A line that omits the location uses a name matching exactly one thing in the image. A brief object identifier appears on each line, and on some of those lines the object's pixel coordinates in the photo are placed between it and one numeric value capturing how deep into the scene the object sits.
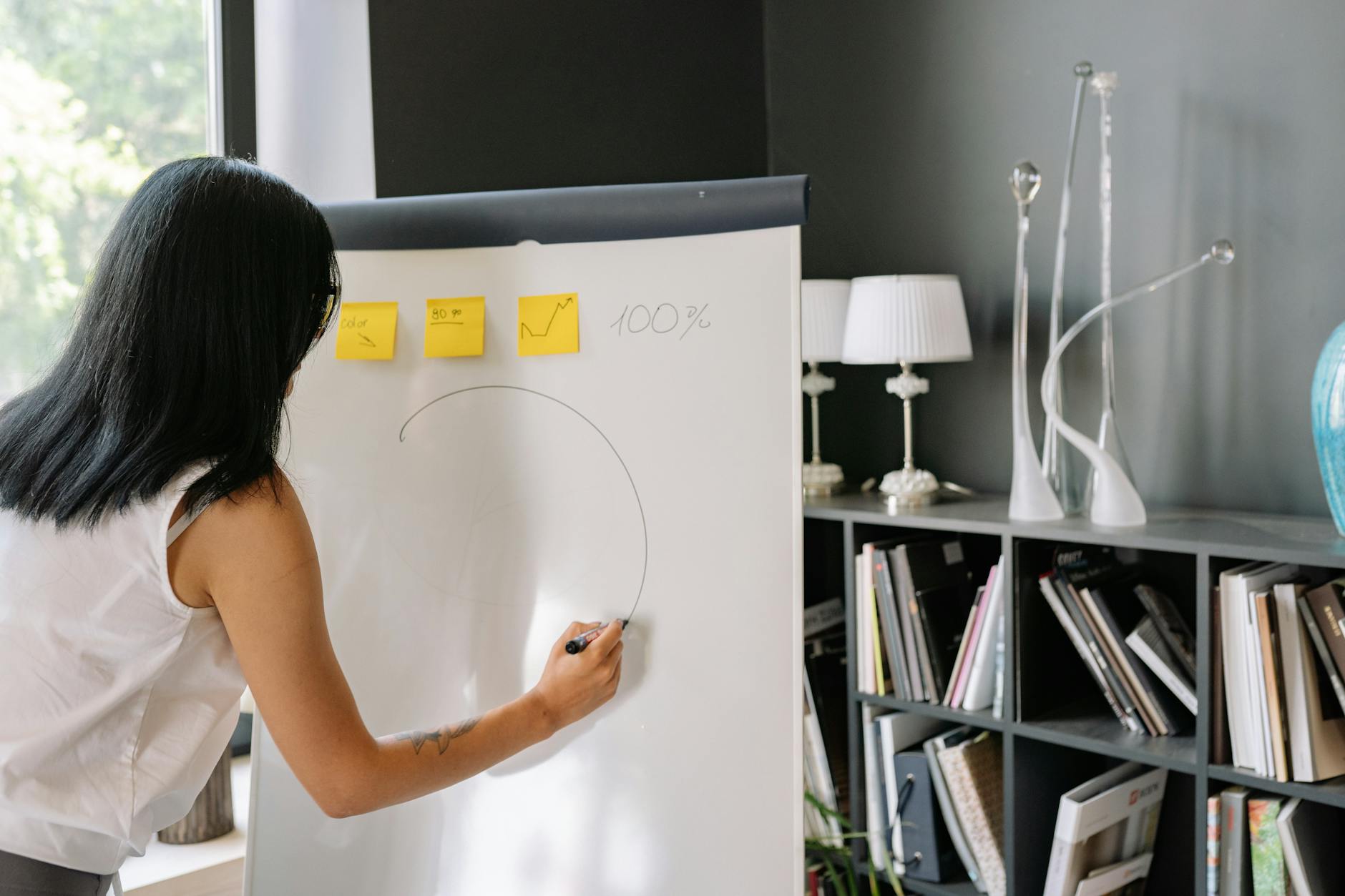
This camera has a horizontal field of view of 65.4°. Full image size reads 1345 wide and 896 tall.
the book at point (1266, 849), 1.49
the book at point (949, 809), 1.84
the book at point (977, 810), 1.81
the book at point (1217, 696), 1.52
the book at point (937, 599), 1.86
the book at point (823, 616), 2.12
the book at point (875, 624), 1.89
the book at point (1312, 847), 1.48
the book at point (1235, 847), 1.52
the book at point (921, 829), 1.86
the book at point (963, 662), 1.82
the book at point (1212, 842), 1.54
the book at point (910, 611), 1.86
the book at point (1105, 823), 1.68
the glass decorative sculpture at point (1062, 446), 1.84
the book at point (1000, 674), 1.75
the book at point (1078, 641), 1.69
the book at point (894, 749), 1.90
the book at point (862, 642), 1.91
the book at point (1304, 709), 1.45
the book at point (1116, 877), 1.73
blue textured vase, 1.48
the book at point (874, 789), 1.93
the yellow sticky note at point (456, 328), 1.38
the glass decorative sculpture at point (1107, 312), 1.79
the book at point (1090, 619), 1.67
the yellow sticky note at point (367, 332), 1.42
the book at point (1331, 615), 1.44
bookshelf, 1.52
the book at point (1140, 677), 1.65
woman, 0.99
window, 1.81
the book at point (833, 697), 2.09
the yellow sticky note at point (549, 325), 1.34
